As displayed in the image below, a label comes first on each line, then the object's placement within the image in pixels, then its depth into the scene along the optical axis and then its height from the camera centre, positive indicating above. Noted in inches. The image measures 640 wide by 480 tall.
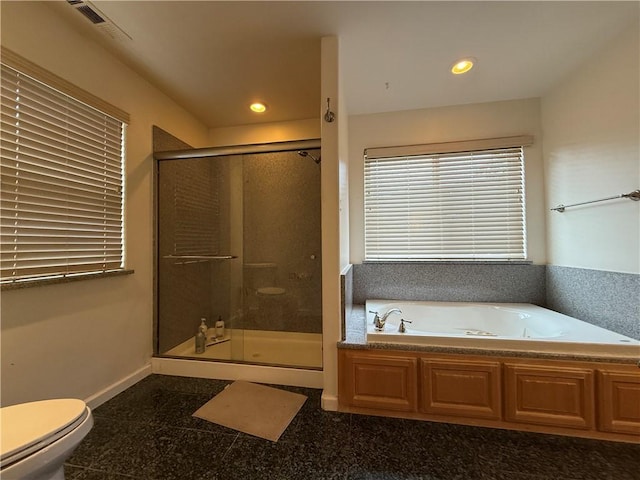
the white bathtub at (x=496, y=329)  60.9 -23.6
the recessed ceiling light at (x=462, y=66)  76.9 +53.0
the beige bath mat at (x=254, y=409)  62.9 -42.7
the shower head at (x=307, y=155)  85.1 +29.8
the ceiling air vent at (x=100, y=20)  57.9 +53.4
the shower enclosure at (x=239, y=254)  95.2 -3.3
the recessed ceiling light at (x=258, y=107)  103.0 +54.8
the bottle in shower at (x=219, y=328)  104.4 -32.6
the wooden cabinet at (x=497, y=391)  57.7 -34.7
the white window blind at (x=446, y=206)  98.2 +14.5
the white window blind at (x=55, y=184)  54.2 +15.1
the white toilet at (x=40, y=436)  34.2 -26.1
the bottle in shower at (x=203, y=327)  101.9 -31.2
